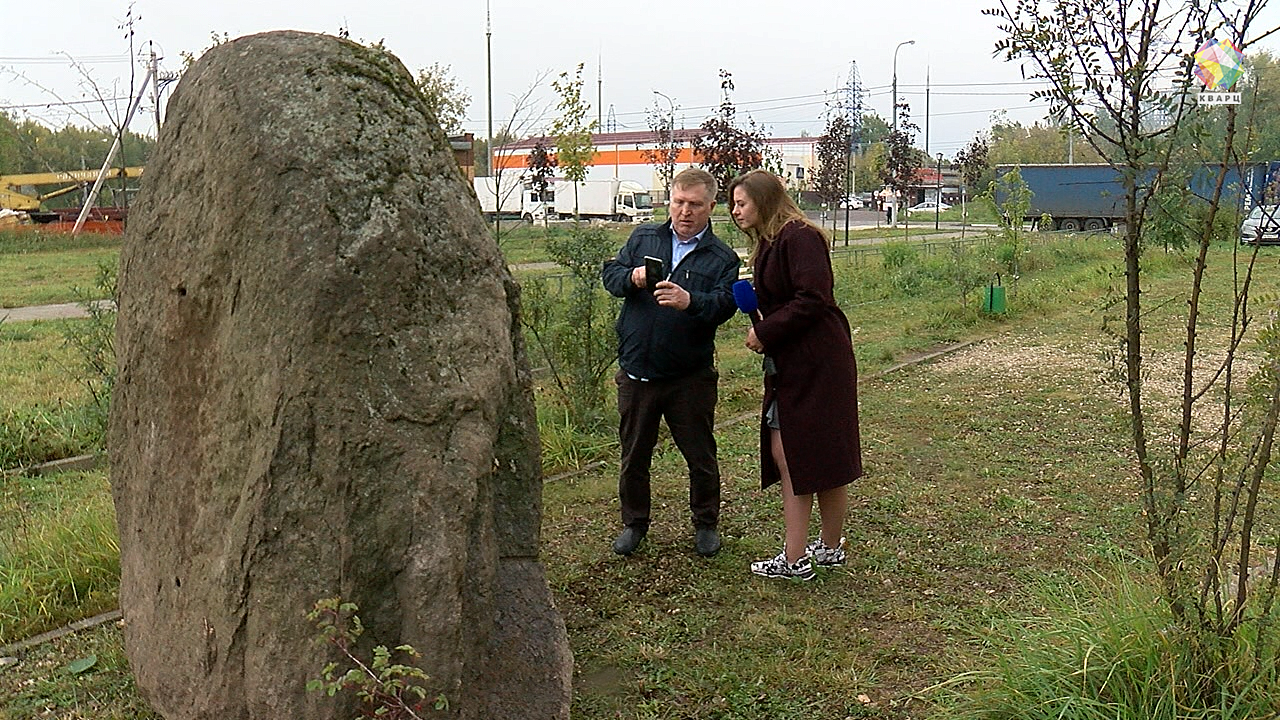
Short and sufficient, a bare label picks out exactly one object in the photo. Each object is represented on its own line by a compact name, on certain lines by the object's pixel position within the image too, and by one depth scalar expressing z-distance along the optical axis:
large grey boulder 3.11
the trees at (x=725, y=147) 12.44
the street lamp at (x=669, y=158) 16.95
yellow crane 34.75
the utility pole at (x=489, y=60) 14.45
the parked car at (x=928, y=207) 63.75
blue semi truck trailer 35.88
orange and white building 46.78
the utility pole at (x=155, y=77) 10.79
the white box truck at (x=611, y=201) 44.66
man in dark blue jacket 5.07
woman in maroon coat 4.80
